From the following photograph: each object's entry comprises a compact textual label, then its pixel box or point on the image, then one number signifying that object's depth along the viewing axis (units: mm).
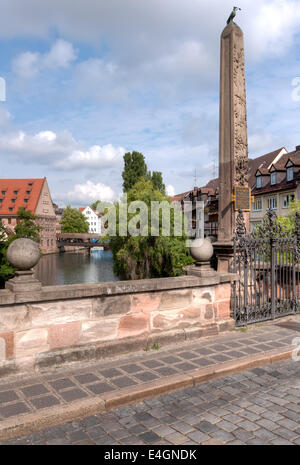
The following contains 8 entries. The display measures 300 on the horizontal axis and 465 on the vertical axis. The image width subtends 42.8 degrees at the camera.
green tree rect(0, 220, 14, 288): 19203
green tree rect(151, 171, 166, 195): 49156
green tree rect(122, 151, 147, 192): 45781
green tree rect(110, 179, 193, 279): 29062
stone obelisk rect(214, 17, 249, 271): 8539
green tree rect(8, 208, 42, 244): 53644
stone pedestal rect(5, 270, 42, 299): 4500
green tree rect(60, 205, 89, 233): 99875
